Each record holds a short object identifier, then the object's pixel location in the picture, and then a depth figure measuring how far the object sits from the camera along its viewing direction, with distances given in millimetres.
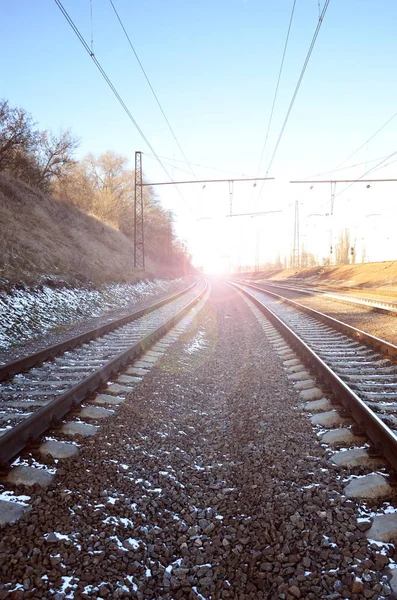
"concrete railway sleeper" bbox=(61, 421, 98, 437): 3633
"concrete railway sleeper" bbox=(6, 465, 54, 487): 2768
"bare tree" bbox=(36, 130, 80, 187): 22484
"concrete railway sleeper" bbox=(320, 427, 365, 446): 3484
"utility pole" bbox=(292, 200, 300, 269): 45438
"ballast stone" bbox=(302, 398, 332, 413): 4363
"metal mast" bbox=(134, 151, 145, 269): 25266
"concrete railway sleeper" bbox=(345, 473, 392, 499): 2660
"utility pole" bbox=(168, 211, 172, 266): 49844
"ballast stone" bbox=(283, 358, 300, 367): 6525
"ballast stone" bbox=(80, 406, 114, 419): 4070
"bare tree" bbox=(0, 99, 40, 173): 17594
